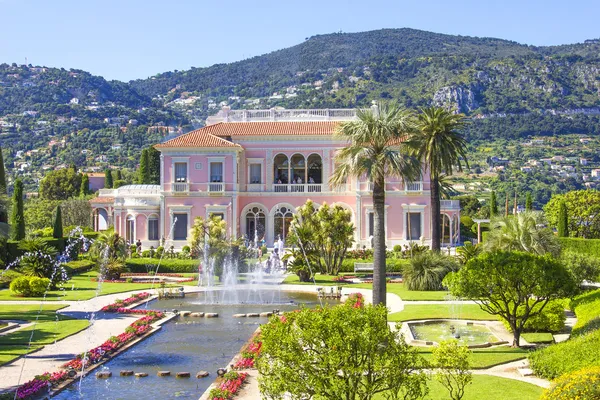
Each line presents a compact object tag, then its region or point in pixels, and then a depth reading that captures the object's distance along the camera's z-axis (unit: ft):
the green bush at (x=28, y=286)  97.96
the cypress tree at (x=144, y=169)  223.30
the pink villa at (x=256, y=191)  168.55
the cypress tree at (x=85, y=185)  247.72
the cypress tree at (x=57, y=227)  141.59
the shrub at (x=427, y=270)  107.65
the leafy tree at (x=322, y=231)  125.80
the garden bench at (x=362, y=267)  132.98
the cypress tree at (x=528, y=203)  179.32
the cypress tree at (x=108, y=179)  256.25
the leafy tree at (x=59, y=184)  273.13
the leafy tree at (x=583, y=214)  181.78
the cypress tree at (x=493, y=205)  188.10
